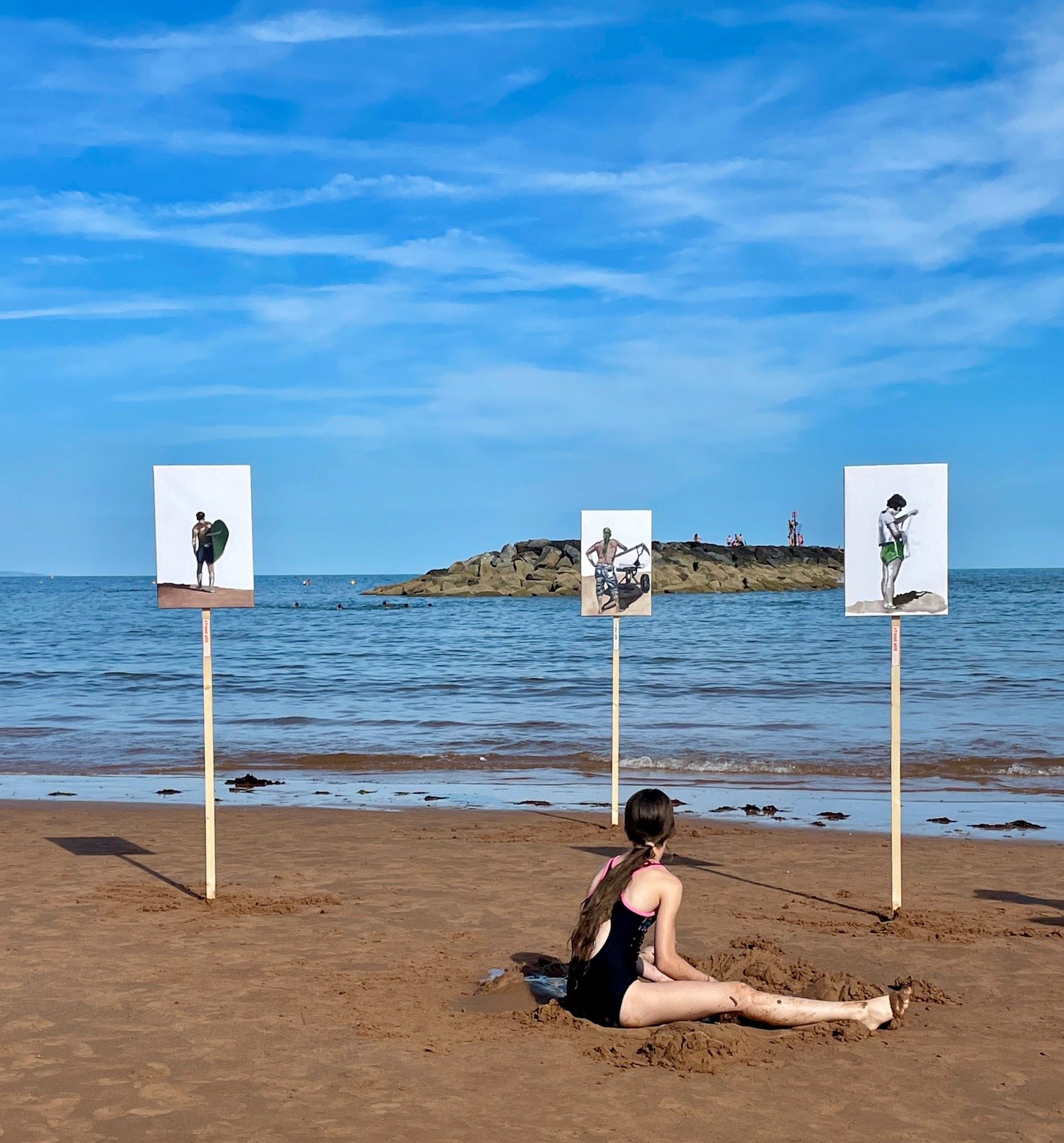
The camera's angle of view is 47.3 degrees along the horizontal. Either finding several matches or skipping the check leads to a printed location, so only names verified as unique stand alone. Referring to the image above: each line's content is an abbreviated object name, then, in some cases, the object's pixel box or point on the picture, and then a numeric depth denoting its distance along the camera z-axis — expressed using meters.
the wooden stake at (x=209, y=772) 7.86
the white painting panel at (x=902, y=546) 7.65
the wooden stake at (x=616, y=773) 10.74
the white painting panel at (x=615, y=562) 10.94
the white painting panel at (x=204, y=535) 7.87
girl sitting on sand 5.35
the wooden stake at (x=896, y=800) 7.62
